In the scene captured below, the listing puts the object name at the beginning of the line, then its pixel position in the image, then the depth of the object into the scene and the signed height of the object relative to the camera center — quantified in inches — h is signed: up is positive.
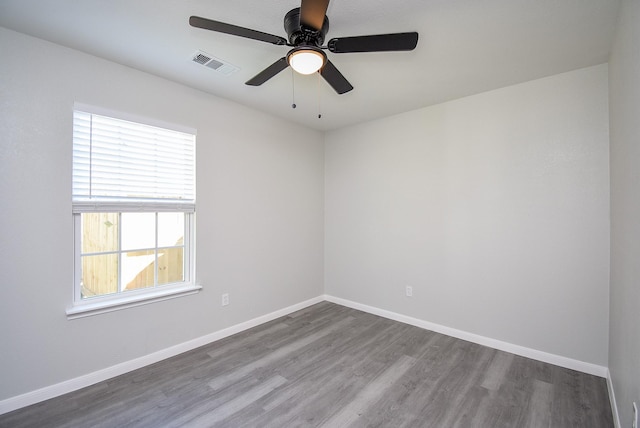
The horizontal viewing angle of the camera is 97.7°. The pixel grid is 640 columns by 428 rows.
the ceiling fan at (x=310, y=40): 58.7 +38.7
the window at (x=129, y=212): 87.0 +1.8
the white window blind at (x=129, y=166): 86.5 +17.6
